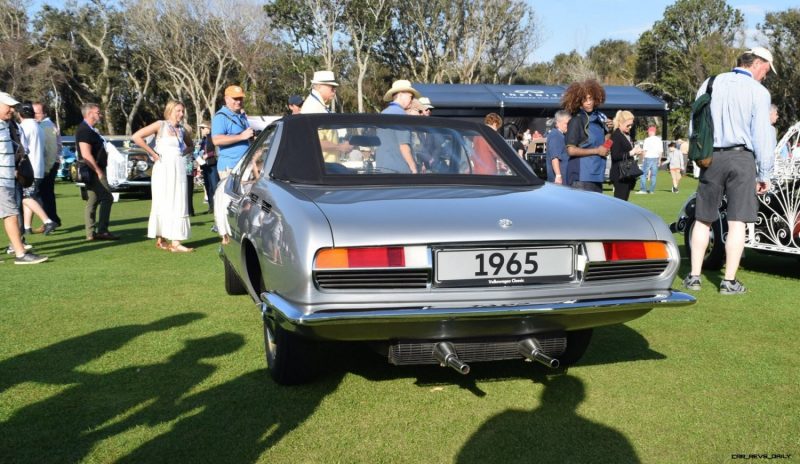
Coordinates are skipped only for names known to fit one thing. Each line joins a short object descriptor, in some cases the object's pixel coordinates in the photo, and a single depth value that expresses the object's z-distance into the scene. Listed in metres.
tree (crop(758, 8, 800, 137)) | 46.66
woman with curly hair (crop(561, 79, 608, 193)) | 6.68
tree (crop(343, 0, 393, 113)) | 47.03
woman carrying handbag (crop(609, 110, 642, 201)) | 7.54
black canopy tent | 26.89
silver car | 3.05
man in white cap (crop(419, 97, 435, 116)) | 8.89
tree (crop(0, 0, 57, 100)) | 49.09
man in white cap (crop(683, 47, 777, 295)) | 5.68
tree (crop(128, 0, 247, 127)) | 49.28
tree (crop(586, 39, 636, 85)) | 67.75
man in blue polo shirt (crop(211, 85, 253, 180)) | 7.75
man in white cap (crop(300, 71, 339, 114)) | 7.67
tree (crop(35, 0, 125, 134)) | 55.19
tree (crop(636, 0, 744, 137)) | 53.69
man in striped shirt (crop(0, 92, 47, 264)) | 7.50
